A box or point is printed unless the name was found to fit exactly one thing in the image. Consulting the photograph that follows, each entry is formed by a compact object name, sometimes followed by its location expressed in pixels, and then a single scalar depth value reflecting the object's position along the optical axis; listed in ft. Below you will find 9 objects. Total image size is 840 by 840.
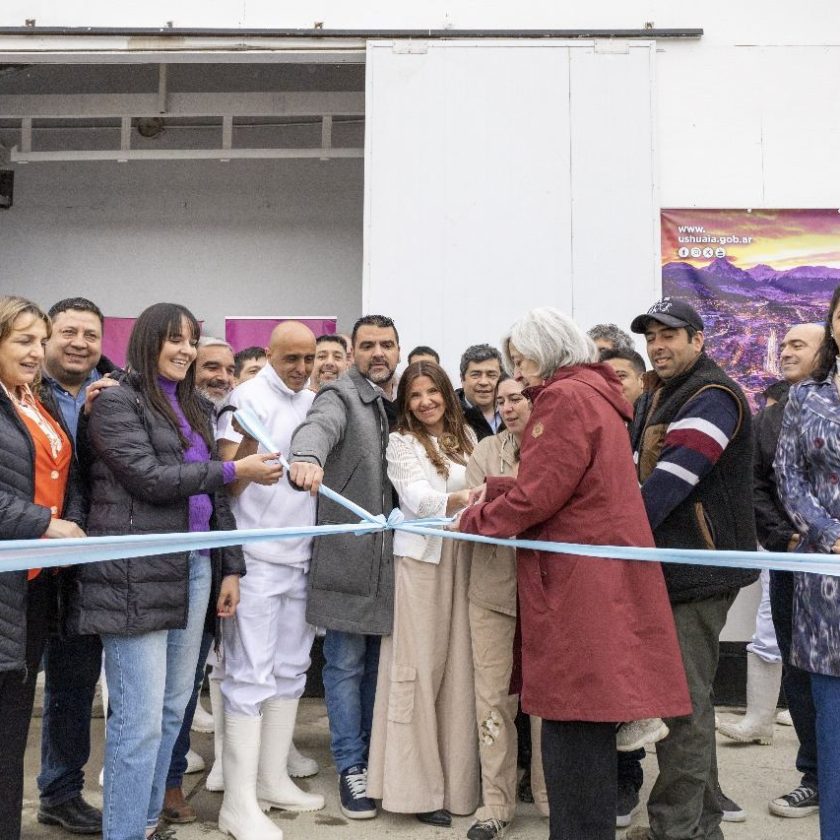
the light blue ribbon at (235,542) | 8.31
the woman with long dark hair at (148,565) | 10.09
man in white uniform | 12.11
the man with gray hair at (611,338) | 15.19
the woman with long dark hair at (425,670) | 12.49
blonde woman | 9.17
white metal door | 19.66
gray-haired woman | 9.07
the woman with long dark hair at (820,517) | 9.57
